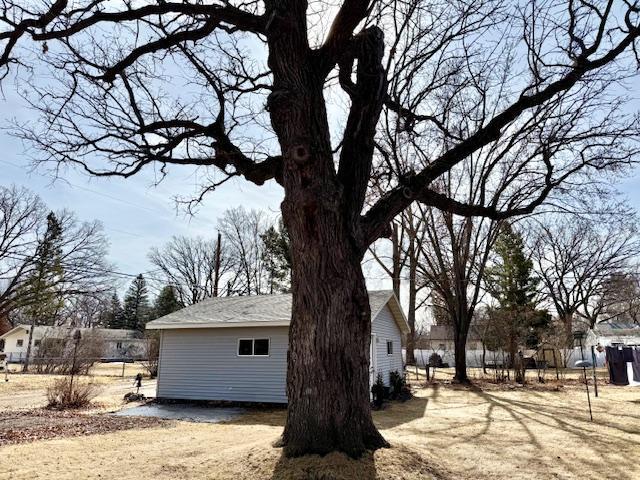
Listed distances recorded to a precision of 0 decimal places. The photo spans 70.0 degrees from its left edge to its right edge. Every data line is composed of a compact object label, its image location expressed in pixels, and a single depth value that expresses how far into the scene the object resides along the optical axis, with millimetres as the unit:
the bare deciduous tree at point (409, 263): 23891
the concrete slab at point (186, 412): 11750
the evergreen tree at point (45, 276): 29969
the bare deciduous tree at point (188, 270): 40844
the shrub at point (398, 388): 15266
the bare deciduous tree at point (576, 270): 34406
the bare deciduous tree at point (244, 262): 38125
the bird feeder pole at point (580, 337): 12188
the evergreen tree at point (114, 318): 65125
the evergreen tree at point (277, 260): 35531
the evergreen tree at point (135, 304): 64500
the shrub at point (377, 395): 13188
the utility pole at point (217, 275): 27422
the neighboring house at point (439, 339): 42188
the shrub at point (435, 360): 33153
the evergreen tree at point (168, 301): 43000
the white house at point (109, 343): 49188
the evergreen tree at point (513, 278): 30062
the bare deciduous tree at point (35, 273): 29234
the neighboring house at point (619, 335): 30312
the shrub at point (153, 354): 25859
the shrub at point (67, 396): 13523
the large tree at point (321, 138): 4918
